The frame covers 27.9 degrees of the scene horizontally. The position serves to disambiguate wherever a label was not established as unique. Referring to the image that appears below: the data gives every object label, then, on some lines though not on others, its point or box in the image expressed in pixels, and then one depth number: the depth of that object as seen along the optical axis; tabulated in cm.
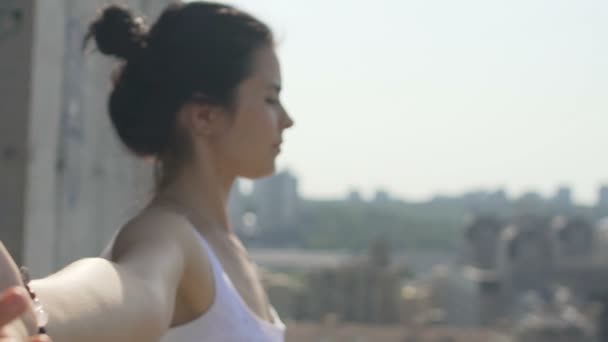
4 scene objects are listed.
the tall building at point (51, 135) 281
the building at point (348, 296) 3572
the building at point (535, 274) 3875
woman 136
